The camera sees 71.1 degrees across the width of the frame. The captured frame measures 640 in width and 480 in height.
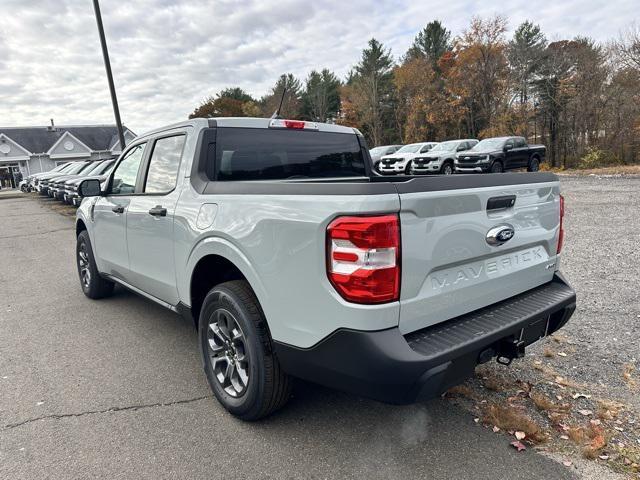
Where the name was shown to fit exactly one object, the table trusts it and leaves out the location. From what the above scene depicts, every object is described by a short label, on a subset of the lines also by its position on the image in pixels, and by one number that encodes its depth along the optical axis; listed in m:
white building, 53.69
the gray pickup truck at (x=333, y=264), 2.07
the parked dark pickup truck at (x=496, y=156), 19.45
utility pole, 12.53
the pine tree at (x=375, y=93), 44.06
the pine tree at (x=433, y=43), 45.06
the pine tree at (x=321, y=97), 54.38
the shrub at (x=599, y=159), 24.42
